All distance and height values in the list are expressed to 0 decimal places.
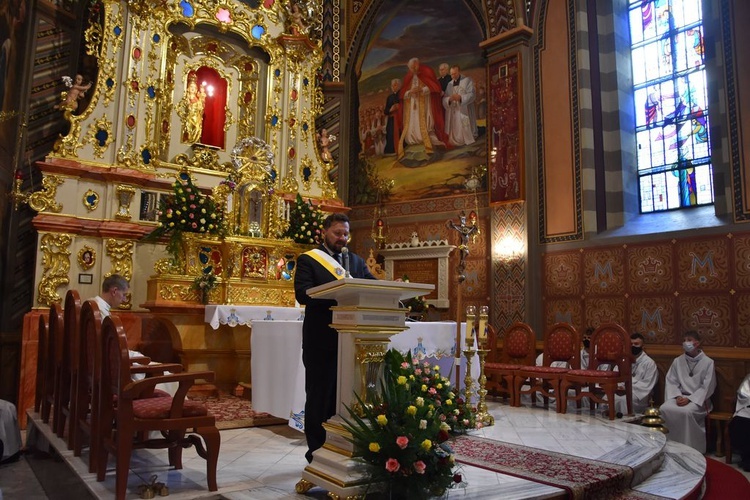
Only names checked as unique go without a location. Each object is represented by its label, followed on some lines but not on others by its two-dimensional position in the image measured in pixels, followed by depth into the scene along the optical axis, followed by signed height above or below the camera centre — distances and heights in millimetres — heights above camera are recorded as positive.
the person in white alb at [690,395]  7301 -963
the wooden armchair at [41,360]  5710 -468
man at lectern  3736 -176
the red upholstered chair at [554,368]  7125 -615
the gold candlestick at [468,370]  5941 -544
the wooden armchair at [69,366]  4297 -408
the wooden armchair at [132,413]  3285 -581
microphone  3879 +372
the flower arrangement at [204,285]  8031 +370
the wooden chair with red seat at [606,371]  6723 -621
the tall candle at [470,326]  5922 -102
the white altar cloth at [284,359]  5258 -422
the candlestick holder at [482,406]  6066 -924
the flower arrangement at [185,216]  8234 +1333
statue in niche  9836 +3318
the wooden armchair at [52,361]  4902 -430
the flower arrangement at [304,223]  9469 +1432
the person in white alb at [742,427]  6609 -1211
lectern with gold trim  3209 -165
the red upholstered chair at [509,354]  7727 -513
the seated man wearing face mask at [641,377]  8062 -799
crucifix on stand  5818 +432
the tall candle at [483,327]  6078 -113
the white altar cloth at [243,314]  7457 -7
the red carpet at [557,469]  3783 -1050
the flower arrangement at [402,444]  2939 -632
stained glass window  9352 +3443
